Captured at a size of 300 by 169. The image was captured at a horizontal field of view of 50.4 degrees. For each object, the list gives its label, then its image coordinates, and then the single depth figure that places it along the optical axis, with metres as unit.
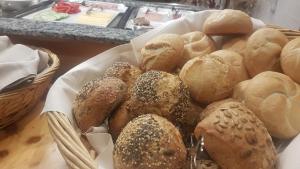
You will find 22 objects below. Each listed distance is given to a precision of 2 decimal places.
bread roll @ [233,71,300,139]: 0.66
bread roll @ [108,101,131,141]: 0.72
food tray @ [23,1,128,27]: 1.40
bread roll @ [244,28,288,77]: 0.78
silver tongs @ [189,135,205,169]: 0.59
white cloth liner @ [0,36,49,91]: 0.86
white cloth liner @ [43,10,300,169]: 0.67
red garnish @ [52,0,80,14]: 1.55
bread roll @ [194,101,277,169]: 0.57
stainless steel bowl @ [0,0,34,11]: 1.54
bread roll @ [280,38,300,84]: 0.73
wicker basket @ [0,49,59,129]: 0.83
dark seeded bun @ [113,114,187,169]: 0.57
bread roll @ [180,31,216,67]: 0.88
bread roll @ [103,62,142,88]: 0.82
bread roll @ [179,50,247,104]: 0.73
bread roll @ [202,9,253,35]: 0.88
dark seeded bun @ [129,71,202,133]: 0.69
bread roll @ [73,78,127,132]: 0.72
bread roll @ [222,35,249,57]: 0.86
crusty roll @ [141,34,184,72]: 0.83
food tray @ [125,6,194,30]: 1.41
